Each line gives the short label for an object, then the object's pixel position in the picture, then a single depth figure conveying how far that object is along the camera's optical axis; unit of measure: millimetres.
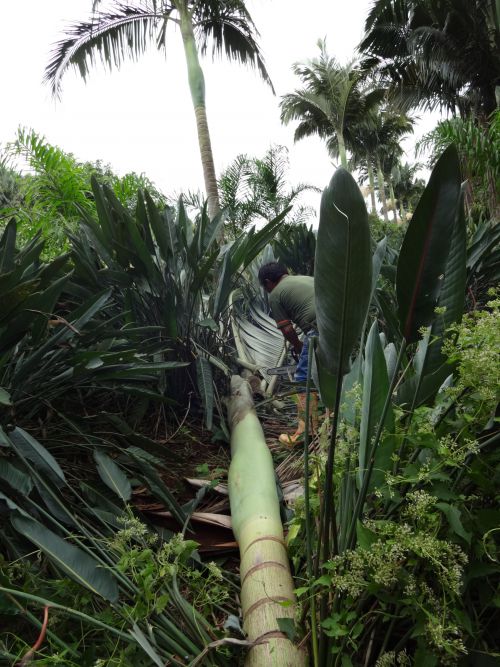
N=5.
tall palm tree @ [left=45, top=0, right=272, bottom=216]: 8695
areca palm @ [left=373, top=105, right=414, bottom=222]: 29516
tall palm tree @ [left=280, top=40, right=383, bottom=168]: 20141
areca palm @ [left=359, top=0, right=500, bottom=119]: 11602
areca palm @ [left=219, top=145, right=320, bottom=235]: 12367
